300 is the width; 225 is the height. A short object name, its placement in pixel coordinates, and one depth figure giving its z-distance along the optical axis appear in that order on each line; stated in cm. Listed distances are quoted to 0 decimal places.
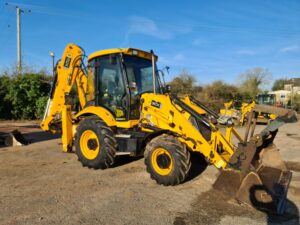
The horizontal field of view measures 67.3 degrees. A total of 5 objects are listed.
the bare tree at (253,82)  3404
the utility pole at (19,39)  1786
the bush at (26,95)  1563
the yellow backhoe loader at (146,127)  375
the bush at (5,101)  1569
